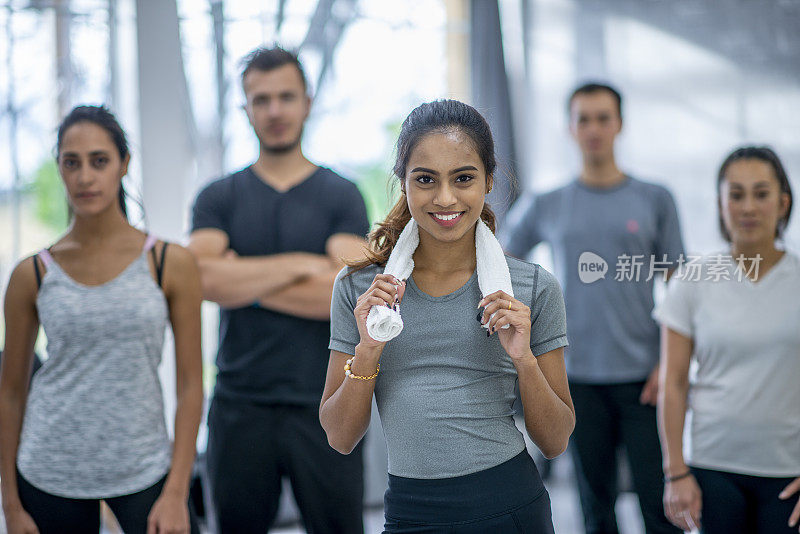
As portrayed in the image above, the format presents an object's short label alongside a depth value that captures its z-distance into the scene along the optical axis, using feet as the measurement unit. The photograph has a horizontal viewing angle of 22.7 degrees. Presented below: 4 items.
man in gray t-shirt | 14.71
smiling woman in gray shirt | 11.72
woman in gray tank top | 12.89
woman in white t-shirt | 13.11
